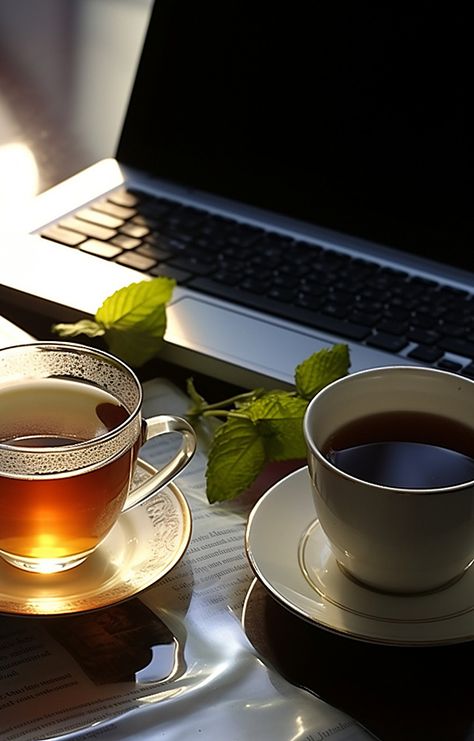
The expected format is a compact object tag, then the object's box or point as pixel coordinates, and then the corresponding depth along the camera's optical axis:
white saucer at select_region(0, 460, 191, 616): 0.83
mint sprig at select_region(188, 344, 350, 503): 0.92
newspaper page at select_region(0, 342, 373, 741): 0.79
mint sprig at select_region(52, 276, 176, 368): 1.01
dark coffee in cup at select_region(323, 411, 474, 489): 0.84
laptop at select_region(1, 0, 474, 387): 1.08
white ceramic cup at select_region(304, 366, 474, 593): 0.81
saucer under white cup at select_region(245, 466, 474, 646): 0.82
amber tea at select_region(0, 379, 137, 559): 0.83
